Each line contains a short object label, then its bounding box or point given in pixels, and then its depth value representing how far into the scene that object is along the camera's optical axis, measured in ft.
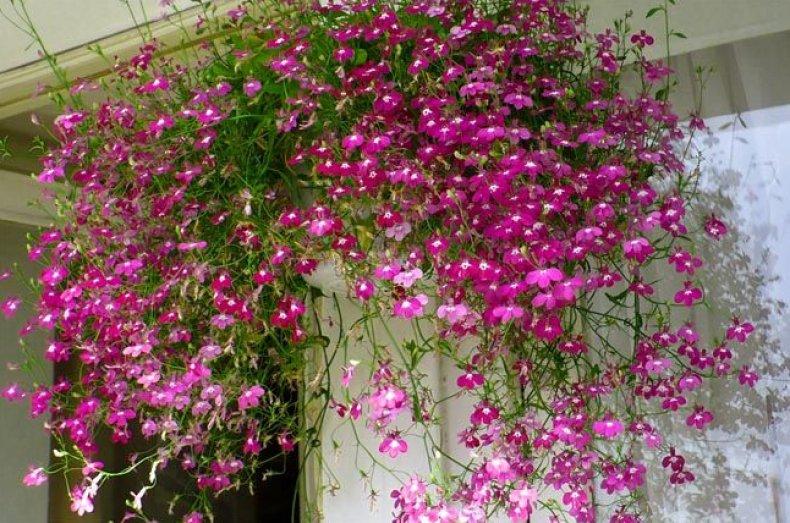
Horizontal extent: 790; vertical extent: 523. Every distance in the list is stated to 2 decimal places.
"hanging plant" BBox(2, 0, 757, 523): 3.14
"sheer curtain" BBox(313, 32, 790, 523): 3.90
